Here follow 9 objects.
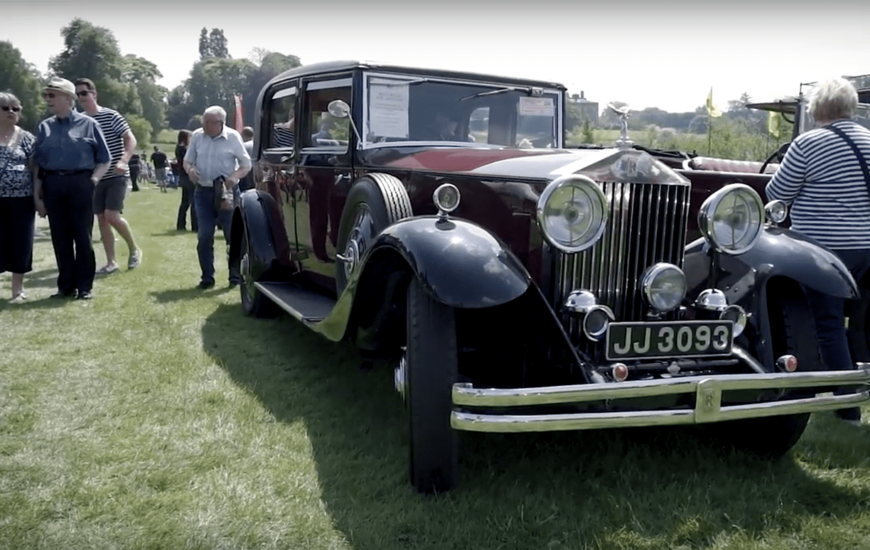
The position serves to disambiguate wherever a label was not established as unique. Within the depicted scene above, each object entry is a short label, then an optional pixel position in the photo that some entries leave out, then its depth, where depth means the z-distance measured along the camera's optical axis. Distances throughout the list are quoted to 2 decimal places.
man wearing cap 5.76
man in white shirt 6.54
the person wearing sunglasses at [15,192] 5.74
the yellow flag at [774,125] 13.48
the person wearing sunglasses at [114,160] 6.94
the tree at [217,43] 126.94
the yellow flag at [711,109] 18.95
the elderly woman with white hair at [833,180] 3.65
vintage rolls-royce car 2.59
